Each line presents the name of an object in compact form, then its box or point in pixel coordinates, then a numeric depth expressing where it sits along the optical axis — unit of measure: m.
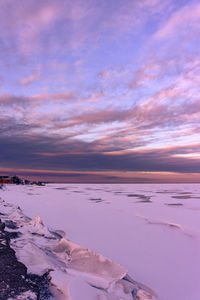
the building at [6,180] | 70.34
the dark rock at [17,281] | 2.75
